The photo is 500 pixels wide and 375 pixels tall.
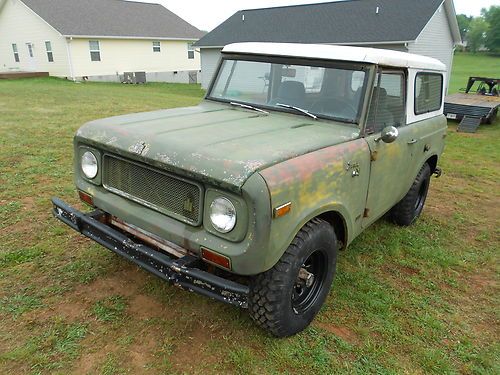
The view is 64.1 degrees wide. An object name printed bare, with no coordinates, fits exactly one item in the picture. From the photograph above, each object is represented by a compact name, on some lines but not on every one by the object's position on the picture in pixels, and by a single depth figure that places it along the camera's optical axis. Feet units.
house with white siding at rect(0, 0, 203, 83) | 81.71
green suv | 7.58
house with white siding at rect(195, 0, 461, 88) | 60.59
